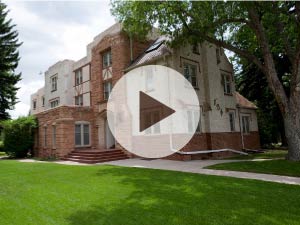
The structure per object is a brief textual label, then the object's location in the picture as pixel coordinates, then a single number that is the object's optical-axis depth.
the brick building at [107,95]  16.97
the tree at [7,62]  31.55
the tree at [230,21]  12.16
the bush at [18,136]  21.11
